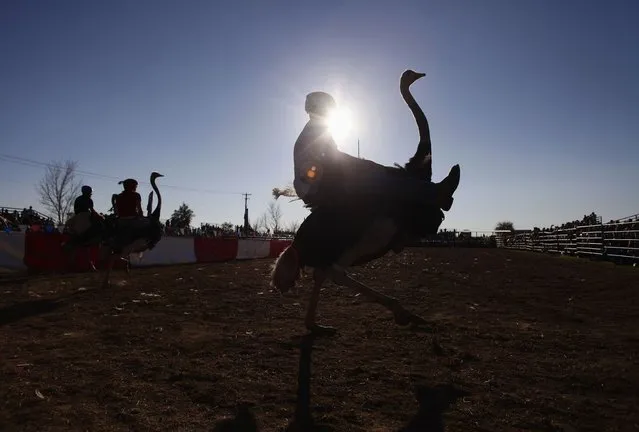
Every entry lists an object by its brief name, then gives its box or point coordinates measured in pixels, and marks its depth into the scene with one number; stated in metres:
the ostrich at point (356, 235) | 4.67
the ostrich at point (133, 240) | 10.38
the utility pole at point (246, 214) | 77.81
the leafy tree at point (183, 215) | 85.96
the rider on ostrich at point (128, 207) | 10.50
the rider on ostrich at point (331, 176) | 4.75
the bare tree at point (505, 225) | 101.56
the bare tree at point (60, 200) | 50.53
